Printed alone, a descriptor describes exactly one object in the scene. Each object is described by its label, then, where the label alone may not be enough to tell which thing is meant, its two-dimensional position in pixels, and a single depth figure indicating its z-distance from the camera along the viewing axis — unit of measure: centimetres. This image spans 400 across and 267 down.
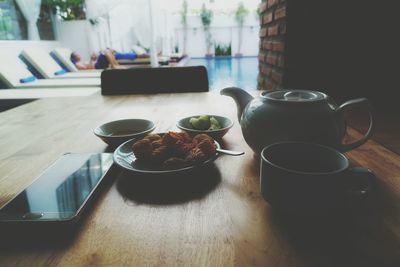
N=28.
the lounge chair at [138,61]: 591
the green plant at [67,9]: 595
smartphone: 38
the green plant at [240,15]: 1220
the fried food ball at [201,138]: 56
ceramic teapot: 51
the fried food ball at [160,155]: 52
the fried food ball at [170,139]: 54
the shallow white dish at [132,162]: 48
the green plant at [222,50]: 1263
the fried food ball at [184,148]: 53
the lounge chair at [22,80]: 350
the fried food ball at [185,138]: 57
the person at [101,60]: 505
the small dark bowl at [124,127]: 72
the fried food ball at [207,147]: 53
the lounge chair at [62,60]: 510
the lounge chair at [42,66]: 427
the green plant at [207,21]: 1220
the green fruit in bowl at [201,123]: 71
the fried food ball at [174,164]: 50
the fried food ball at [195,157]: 50
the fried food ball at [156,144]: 54
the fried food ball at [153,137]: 57
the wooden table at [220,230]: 33
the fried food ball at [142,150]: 53
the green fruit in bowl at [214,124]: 73
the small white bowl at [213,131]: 68
